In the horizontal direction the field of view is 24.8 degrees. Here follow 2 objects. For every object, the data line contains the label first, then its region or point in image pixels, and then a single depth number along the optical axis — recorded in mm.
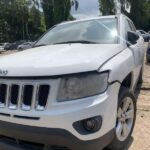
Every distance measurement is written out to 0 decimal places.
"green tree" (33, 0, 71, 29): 57094
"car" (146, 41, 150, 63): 13120
